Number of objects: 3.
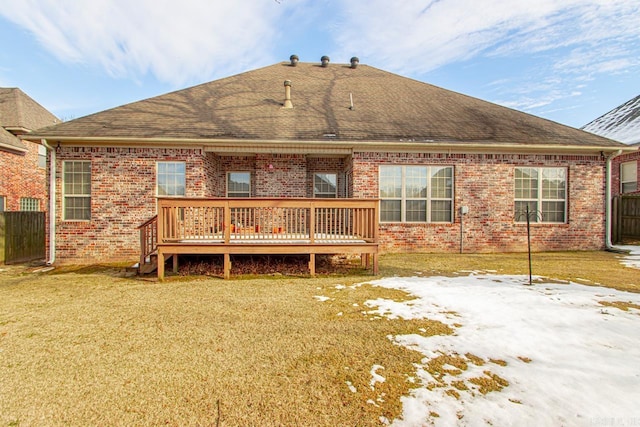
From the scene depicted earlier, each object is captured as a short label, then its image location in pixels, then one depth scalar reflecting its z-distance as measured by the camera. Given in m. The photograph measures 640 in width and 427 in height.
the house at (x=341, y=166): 8.58
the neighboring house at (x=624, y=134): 14.69
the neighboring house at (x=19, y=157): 13.16
